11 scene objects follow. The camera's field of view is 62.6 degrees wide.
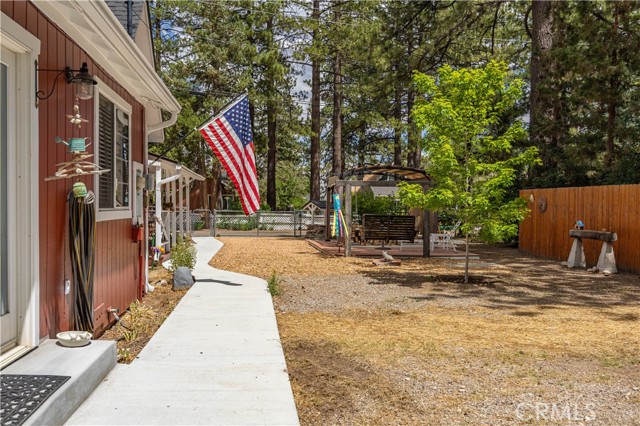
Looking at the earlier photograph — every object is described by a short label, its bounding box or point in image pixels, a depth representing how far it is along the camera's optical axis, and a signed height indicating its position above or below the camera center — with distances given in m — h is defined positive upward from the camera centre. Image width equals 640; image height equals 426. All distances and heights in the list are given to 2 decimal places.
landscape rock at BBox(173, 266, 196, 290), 8.33 -1.08
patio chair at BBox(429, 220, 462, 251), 15.44 -0.92
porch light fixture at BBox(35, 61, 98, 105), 4.29 +1.07
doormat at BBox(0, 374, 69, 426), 2.70 -1.02
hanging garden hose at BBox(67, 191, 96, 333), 4.39 -0.34
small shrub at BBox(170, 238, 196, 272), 9.17 -0.82
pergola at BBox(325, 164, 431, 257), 14.14 +0.77
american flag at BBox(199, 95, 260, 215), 7.62 +0.99
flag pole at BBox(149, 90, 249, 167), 7.85 +1.60
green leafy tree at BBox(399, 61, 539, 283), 9.20 +1.14
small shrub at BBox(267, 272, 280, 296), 8.05 -1.19
